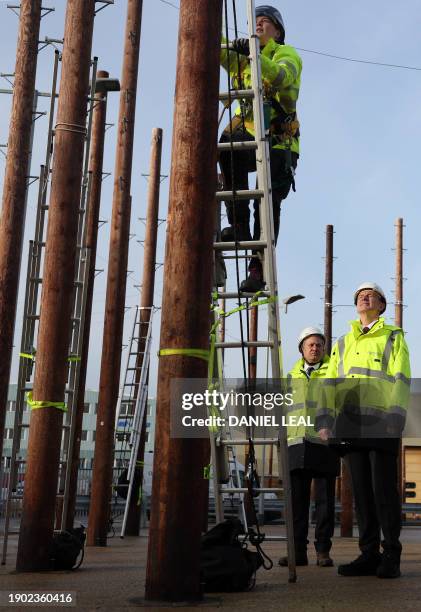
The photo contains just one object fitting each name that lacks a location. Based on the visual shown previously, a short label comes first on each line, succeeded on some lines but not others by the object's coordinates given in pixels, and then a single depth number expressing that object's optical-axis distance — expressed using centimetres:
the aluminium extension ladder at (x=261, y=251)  656
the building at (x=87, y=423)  7252
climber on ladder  717
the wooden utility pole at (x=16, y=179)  1364
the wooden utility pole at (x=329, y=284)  2897
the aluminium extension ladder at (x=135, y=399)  1738
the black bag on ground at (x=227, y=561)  613
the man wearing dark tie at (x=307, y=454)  844
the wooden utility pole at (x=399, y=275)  3447
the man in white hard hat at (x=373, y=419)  695
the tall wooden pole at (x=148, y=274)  1791
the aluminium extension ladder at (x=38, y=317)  951
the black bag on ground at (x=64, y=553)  839
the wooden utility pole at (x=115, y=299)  1503
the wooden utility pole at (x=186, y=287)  557
